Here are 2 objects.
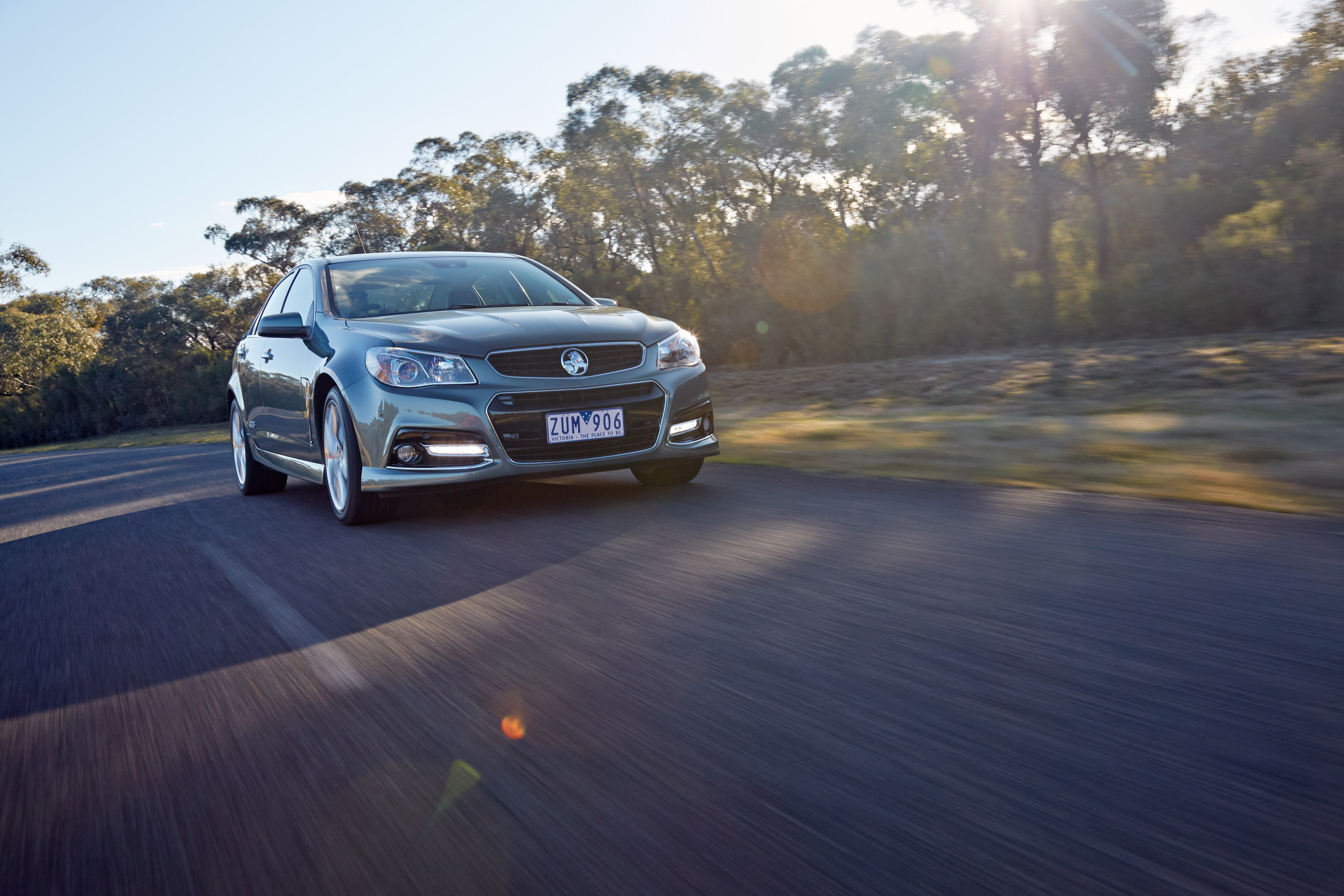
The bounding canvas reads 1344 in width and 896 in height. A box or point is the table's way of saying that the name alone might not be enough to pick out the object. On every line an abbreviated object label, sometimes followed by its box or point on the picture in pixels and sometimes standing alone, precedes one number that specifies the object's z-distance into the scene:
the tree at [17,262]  59.62
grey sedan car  5.75
